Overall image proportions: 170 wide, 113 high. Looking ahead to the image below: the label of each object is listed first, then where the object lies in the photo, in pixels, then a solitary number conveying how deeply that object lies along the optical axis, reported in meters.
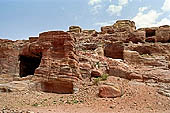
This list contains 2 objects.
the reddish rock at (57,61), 11.09
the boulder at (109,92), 9.21
